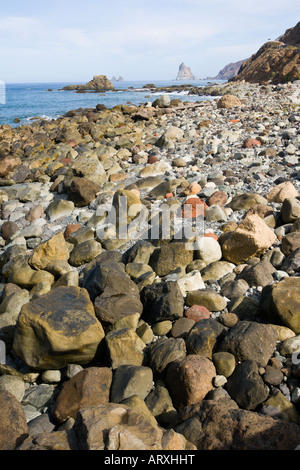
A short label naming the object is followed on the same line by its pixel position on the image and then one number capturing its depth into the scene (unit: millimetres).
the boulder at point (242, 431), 2371
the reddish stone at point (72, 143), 13531
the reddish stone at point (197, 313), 3902
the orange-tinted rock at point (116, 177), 8602
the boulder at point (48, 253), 5340
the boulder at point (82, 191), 7398
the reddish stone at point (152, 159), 9648
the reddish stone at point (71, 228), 6301
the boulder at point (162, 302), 3896
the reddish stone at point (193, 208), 6234
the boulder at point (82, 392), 2996
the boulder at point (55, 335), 3426
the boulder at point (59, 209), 7184
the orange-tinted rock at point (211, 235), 5285
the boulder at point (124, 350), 3439
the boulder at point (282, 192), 6066
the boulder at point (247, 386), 2830
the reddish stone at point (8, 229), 6656
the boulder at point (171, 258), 4871
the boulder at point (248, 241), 4777
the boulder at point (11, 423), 2617
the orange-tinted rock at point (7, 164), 10594
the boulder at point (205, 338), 3365
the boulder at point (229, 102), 15969
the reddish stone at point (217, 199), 6476
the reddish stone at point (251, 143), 9314
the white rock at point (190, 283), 4373
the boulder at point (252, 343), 3189
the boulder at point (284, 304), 3455
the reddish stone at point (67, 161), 10445
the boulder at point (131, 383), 3029
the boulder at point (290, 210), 5332
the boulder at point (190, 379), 2943
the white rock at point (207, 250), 4945
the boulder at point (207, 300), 4012
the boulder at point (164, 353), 3301
